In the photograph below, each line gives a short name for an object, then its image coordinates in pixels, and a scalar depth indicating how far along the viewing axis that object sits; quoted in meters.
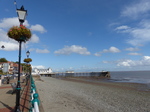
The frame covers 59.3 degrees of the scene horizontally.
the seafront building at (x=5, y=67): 14.58
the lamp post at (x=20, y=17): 4.23
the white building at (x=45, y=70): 132.43
